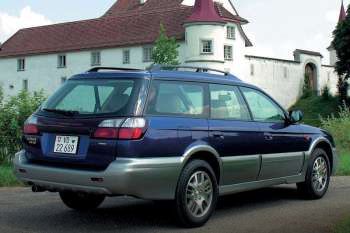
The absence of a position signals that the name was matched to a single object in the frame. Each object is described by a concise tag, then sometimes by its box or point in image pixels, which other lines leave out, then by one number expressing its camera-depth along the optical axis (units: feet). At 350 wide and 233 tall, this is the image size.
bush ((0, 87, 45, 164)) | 43.34
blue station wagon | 20.88
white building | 198.80
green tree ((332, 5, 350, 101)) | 181.88
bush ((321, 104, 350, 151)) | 68.08
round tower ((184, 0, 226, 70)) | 196.54
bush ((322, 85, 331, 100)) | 197.88
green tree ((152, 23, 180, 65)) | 179.01
